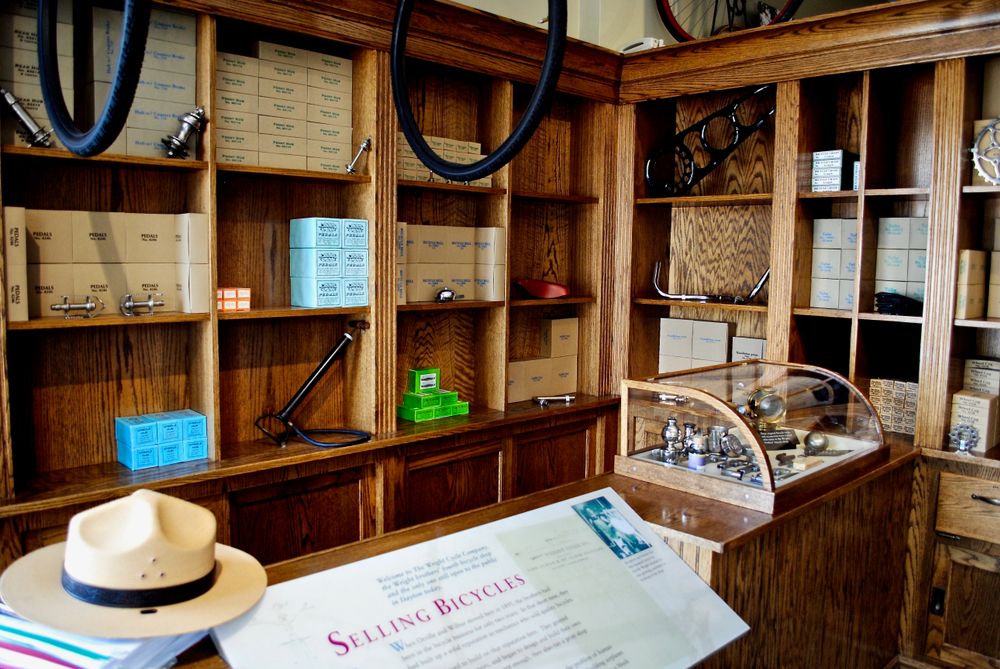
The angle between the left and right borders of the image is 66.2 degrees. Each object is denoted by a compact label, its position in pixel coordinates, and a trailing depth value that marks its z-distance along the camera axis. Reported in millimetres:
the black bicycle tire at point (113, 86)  1241
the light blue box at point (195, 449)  2592
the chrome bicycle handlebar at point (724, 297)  3629
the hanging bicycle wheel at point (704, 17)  4168
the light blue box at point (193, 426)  2578
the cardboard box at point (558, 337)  3820
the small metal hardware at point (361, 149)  2908
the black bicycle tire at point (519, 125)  1499
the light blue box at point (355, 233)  2904
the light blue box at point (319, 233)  2836
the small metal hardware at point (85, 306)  2373
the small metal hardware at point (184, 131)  2482
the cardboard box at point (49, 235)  2320
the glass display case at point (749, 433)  2074
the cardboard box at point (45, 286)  2330
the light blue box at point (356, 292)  2930
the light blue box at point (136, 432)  2477
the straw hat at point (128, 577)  1159
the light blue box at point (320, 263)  2840
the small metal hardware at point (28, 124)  2211
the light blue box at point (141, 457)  2486
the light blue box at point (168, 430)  2537
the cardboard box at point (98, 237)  2406
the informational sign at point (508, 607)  1281
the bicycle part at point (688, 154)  3590
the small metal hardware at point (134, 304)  2496
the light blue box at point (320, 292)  2846
